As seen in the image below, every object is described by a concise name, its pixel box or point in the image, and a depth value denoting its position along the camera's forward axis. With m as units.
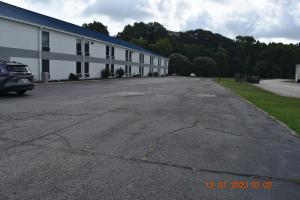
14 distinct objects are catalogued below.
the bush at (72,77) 33.09
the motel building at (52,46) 25.33
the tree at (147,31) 112.84
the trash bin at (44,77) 27.45
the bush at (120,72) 48.44
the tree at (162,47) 99.24
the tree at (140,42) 95.12
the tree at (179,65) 92.00
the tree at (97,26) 82.34
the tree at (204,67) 93.44
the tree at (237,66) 103.56
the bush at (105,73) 42.41
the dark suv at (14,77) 13.91
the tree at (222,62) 100.85
